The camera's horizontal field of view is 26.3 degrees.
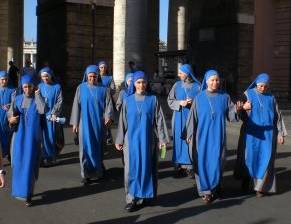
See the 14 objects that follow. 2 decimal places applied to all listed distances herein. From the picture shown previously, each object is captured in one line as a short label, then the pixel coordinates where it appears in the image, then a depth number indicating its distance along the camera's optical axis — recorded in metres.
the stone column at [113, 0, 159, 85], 14.24
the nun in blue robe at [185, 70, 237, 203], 8.38
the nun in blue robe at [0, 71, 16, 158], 11.37
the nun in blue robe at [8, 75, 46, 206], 8.13
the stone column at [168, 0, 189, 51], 42.97
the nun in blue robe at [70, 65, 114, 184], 9.67
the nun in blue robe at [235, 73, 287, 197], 8.73
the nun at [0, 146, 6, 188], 5.82
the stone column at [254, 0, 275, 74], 24.55
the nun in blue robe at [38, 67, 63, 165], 11.19
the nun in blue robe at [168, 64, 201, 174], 10.18
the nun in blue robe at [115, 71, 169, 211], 7.92
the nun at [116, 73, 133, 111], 10.86
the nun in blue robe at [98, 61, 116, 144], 12.82
